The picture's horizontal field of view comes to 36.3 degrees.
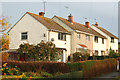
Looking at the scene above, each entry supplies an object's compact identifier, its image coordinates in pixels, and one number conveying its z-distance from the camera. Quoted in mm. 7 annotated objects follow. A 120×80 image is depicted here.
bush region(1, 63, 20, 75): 16023
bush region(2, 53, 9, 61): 19919
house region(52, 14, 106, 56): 34969
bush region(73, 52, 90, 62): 30162
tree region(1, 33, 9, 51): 19827
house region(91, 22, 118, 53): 47994
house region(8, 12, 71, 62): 29609
